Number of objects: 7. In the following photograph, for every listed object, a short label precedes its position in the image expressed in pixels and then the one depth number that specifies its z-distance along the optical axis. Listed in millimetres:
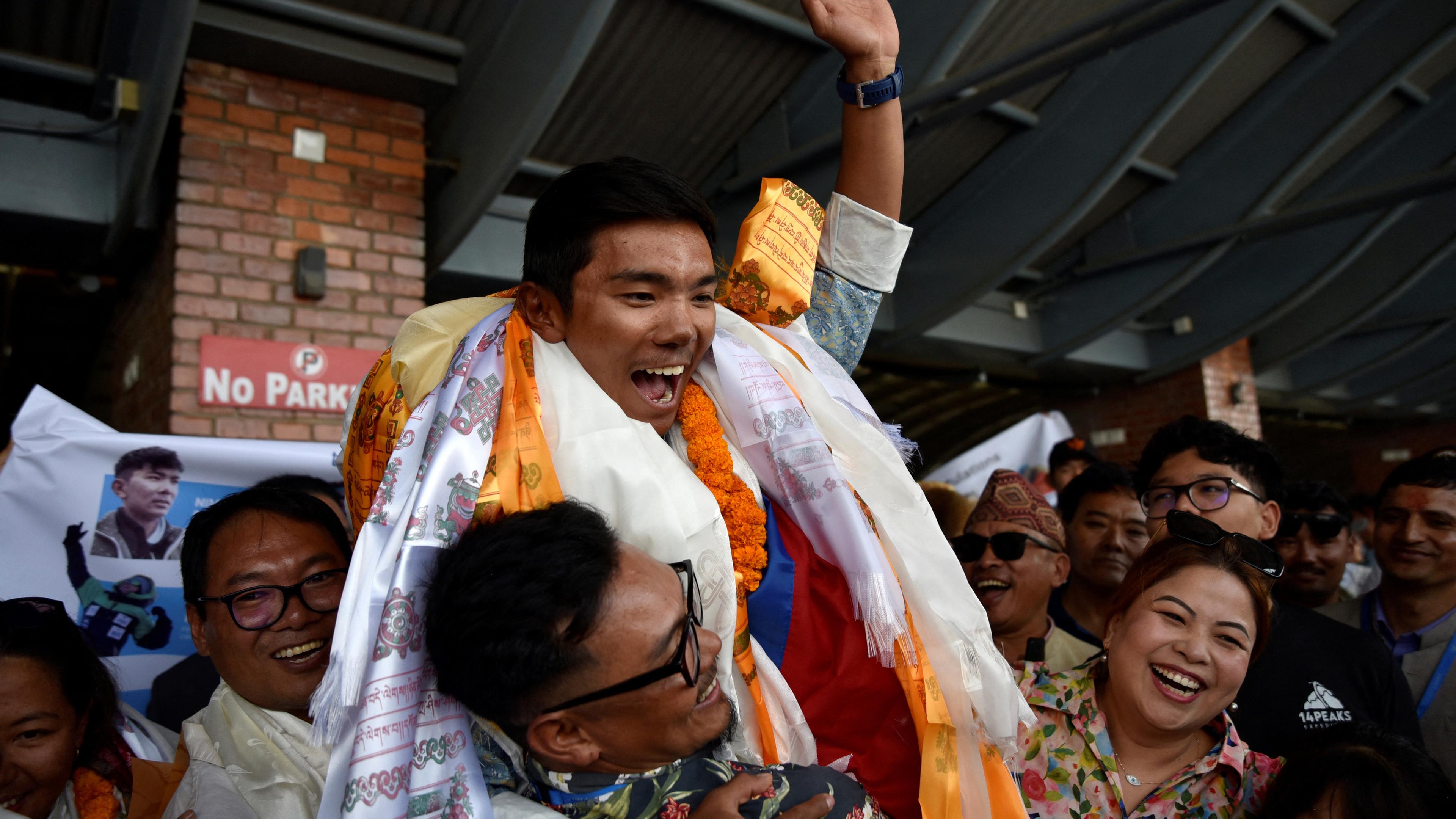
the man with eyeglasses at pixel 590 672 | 1294
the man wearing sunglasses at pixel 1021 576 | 2740
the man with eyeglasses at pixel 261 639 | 1790
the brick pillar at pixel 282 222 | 3912
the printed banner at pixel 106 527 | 2734
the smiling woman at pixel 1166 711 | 1925
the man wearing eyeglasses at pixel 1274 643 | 2295
